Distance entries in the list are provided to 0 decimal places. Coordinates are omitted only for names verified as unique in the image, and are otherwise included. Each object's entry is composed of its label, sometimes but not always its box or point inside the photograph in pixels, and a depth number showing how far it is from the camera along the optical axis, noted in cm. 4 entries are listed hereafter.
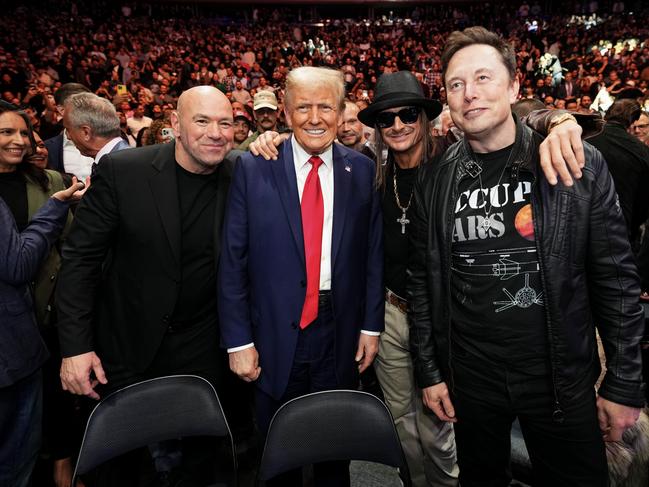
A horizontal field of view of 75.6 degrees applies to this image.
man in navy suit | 179
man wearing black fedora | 193
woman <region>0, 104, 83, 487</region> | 175
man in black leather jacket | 143
